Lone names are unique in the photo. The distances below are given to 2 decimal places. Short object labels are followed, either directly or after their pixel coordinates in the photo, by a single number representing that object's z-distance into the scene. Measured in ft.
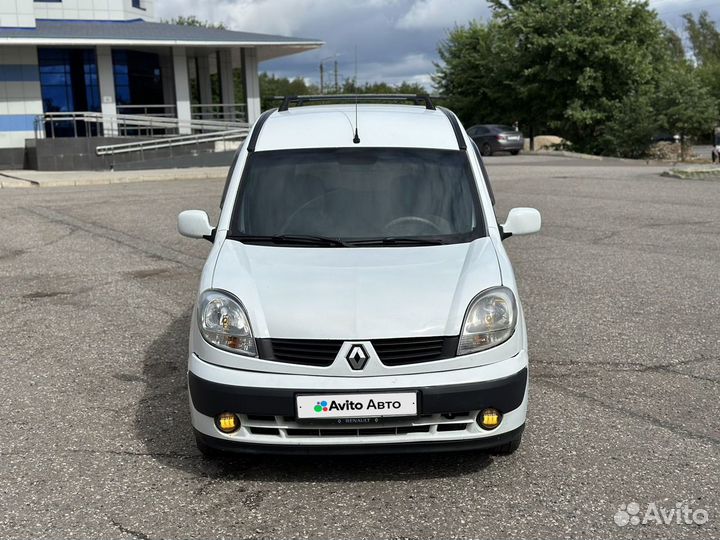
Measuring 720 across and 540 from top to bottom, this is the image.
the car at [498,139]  117.50
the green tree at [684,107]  114.42
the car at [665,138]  119.96
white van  11.52
